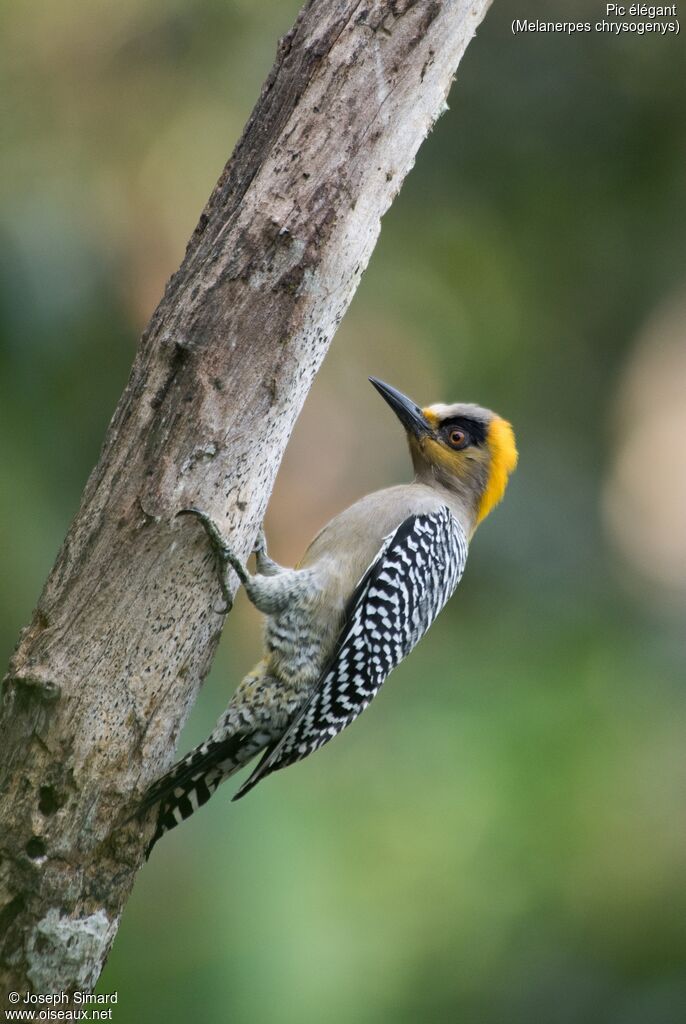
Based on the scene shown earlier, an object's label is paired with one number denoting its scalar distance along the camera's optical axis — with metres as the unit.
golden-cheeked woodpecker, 7.52
